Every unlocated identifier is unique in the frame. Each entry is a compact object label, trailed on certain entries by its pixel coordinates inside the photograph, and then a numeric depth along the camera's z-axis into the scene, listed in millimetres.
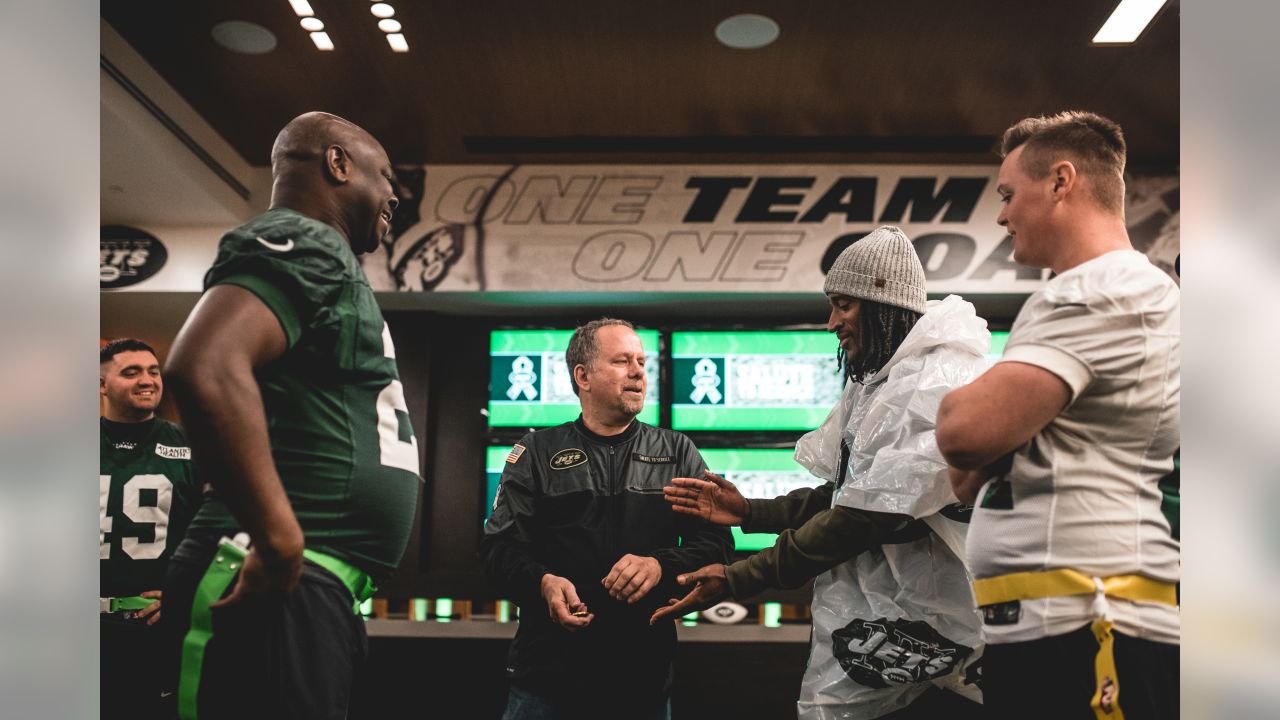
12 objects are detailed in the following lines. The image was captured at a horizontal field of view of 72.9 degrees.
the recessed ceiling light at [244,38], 3453
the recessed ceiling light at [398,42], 3510
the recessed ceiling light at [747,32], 3375
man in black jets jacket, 2197
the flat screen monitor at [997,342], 4777
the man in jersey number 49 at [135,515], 3029
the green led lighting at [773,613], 4363
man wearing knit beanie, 1705
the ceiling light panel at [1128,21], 3232
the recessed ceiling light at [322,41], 3500
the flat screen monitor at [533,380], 4816
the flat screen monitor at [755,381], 4789
